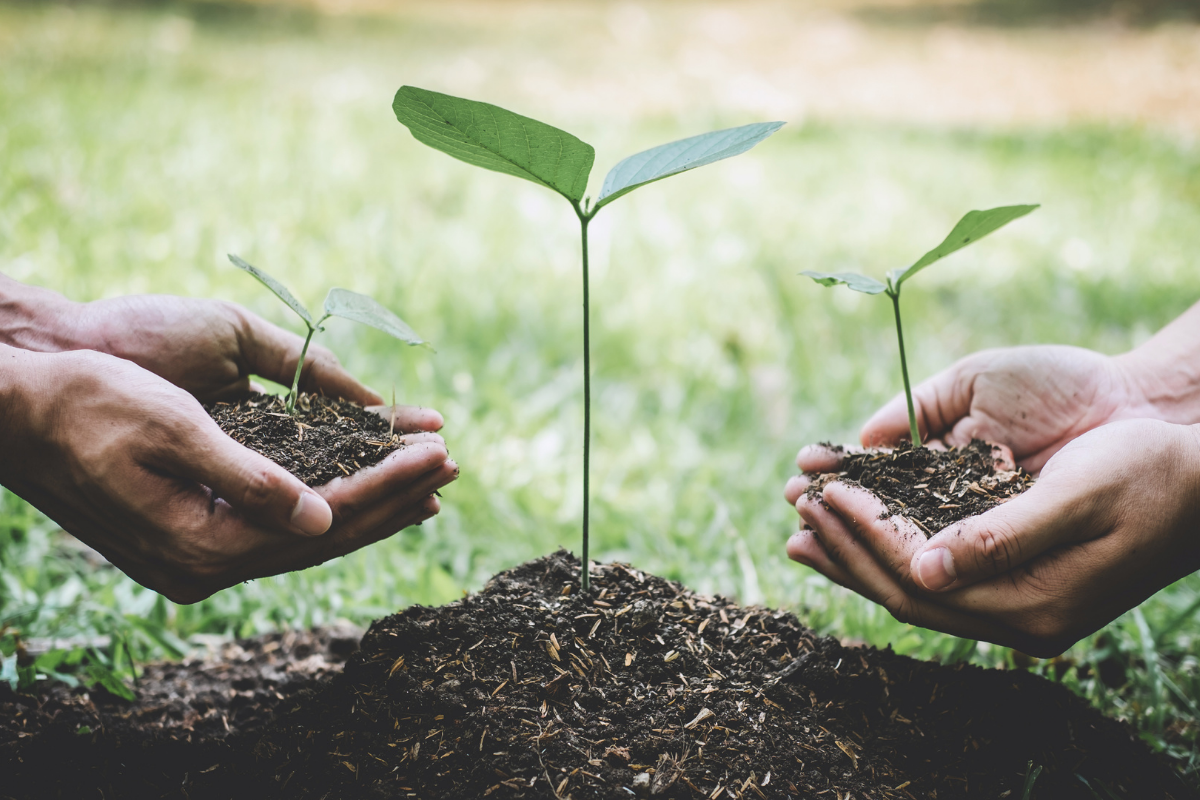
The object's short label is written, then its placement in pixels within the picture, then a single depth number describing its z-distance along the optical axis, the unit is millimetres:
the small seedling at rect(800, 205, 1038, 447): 765
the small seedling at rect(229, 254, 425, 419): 757
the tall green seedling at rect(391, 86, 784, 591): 724
